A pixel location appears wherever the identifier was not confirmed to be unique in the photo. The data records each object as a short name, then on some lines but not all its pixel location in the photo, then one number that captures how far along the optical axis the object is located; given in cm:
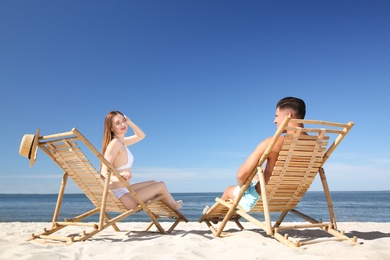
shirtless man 377
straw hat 413
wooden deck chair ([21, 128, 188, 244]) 400
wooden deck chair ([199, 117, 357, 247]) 361
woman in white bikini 444
